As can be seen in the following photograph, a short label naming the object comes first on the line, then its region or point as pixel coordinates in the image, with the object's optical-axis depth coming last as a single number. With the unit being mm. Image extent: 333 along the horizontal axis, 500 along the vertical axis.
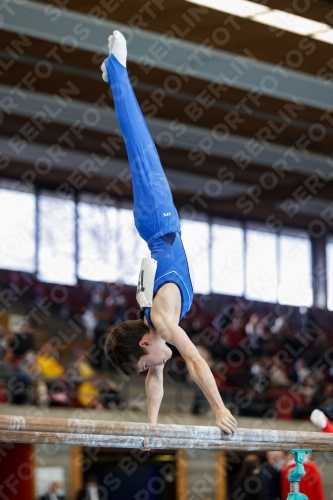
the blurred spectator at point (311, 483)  5824
